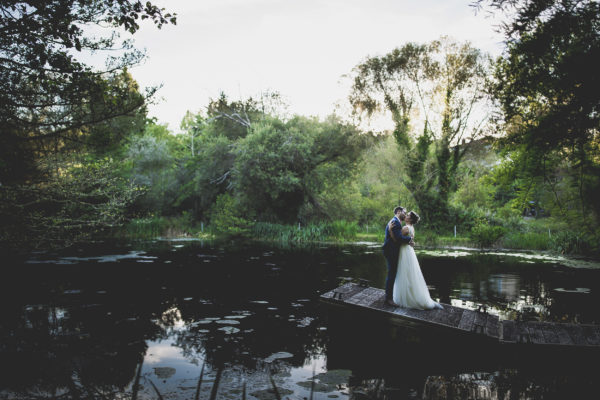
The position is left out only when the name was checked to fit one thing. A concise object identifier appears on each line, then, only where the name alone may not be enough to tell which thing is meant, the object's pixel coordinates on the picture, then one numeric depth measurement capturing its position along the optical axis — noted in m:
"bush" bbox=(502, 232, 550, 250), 21.88
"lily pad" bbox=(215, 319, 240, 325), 8.29
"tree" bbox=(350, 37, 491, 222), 27.77
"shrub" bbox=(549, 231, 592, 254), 19.23
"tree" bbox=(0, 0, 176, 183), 5.32
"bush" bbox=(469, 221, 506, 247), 23.06
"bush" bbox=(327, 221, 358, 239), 29.05
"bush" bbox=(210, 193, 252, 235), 31.50
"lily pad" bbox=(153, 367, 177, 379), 5.75
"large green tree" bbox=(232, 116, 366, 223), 28.94
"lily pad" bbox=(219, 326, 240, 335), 7.73
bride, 8.05
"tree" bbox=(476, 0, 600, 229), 4.25
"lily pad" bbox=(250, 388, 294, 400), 4.98
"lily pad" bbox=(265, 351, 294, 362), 6.35
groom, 8.25
